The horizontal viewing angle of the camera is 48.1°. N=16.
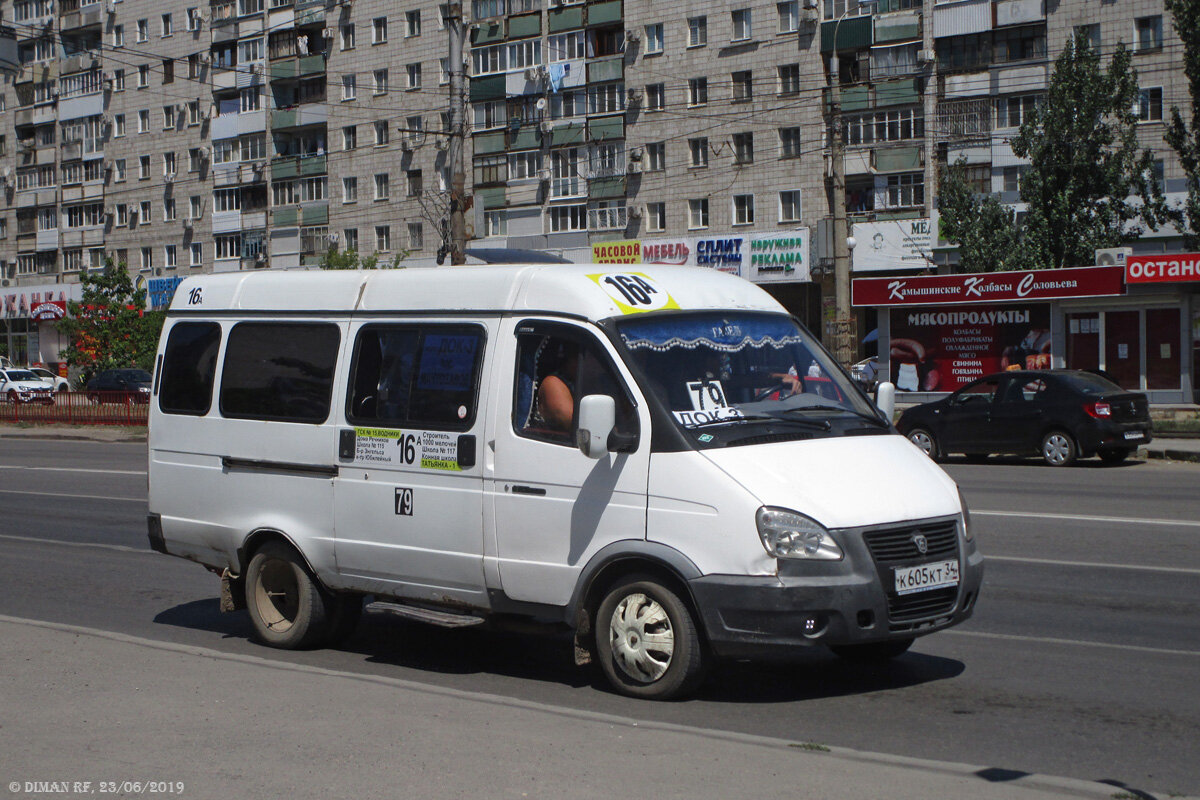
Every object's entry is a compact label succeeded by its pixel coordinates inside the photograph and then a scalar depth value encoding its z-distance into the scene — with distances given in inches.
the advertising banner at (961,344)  1214.3
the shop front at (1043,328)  1181.1
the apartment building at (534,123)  1841.8
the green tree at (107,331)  2176.4
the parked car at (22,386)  2032.2
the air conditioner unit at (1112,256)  1200.8
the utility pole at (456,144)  944.9
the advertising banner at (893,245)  1817.2
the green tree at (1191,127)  1385.3
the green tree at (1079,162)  1520.7
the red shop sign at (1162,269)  1137.4
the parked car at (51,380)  2274.9
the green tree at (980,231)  1581.0
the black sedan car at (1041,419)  816.9
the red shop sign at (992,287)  1170.0
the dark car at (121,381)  1926.7
